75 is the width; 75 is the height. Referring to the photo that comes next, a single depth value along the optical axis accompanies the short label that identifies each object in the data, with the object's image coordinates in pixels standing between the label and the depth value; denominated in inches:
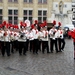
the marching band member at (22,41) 403.7
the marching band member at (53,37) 443.7
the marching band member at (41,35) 431.1
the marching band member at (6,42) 392.6
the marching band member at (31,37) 428.3
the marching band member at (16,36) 460.5
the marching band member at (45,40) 430.2
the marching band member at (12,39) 450.5
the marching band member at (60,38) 449.0
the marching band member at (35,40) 428.9
